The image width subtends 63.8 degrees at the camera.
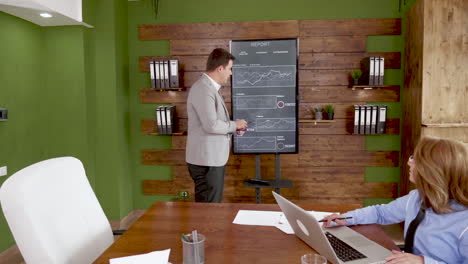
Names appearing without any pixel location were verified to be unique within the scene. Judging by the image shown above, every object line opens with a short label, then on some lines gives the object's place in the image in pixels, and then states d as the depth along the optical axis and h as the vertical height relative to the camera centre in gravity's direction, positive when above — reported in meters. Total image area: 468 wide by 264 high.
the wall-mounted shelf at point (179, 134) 4.07 -0.32
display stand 3.67 -0.79
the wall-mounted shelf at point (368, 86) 3.83 +0.18
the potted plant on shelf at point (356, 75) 3.85 +0.29
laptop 1.29 -0.54
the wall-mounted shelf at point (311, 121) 3.93 -0.18
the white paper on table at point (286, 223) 1.64 -0.55
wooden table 1.39 -0.55
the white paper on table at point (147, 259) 1.33 -0.56
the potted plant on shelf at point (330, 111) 3.93 -0.08
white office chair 1.32 -0.43
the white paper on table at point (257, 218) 1.74 -0.55
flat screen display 3.75 +0.10
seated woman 1.29 -0.36
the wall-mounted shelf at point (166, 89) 4.15 +0.17
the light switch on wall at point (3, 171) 3.08 -0.54
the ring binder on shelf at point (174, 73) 3.95 +0.33
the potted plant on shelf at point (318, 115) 3.94 -0.12
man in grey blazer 2.98 -0.23
